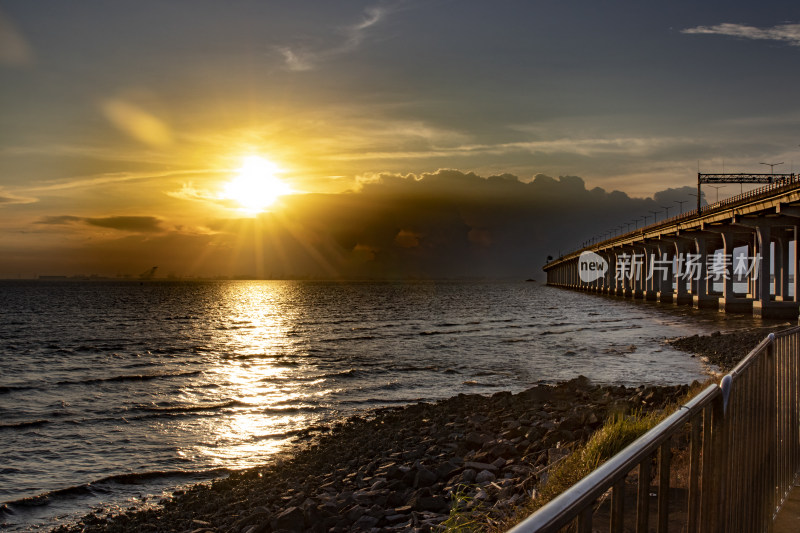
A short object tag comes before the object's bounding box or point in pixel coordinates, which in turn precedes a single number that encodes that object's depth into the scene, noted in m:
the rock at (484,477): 11.50
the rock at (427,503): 10.62
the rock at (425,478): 11.84
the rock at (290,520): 10.17
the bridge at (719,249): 57.44
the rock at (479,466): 12.05
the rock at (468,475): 11.58
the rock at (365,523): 10.02
